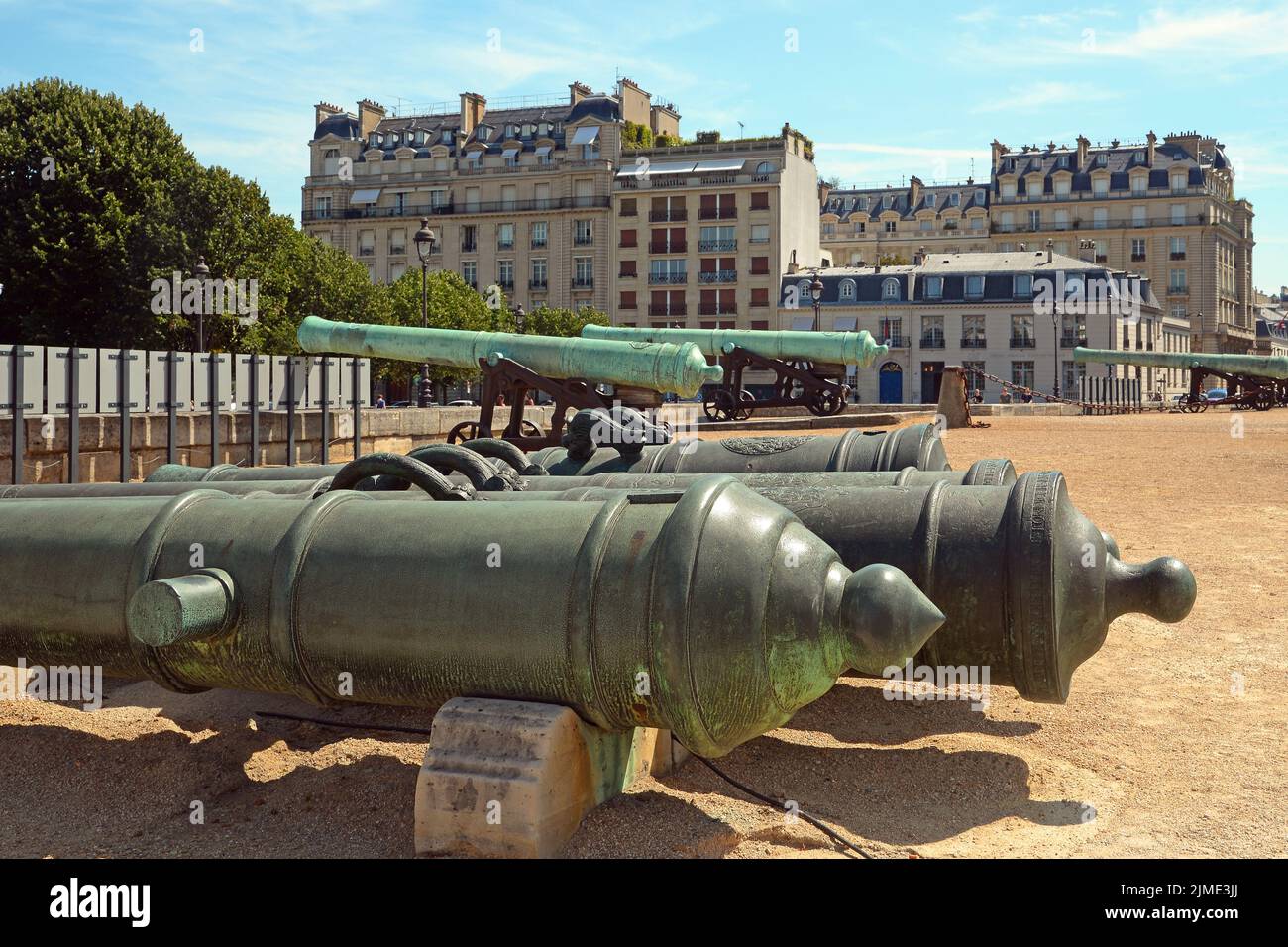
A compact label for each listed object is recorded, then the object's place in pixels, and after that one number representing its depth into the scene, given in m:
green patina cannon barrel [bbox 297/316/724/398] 17.25
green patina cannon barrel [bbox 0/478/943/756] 3.57
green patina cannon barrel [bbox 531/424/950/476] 7.48
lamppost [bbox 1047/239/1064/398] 58.33
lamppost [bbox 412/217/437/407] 21.58
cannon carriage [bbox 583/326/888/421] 26.36
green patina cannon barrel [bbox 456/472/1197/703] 4.43
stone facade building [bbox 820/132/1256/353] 78.62
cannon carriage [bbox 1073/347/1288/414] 40.97
